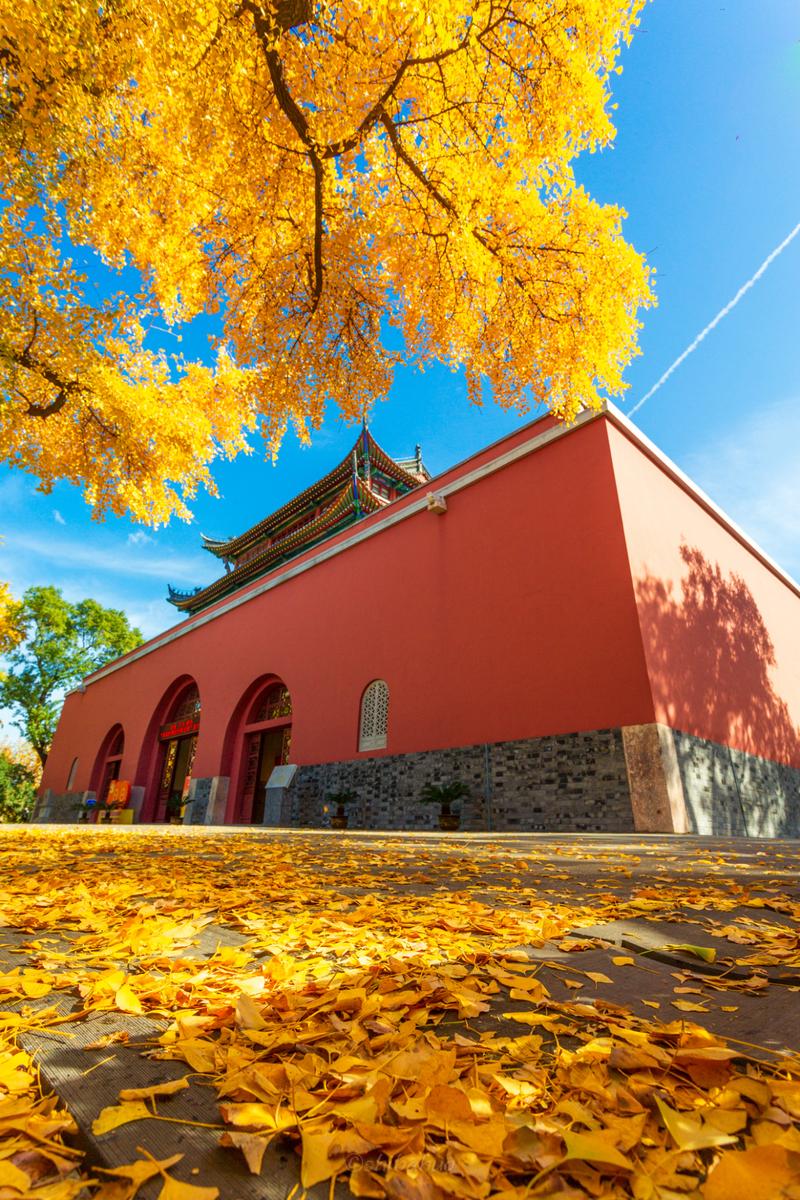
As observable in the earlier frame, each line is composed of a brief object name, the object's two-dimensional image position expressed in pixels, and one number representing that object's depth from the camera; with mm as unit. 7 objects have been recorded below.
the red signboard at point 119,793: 15359
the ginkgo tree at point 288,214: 4703
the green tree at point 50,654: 24359
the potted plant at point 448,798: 7647
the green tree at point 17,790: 26984
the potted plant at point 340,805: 9102
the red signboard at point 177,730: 14750
